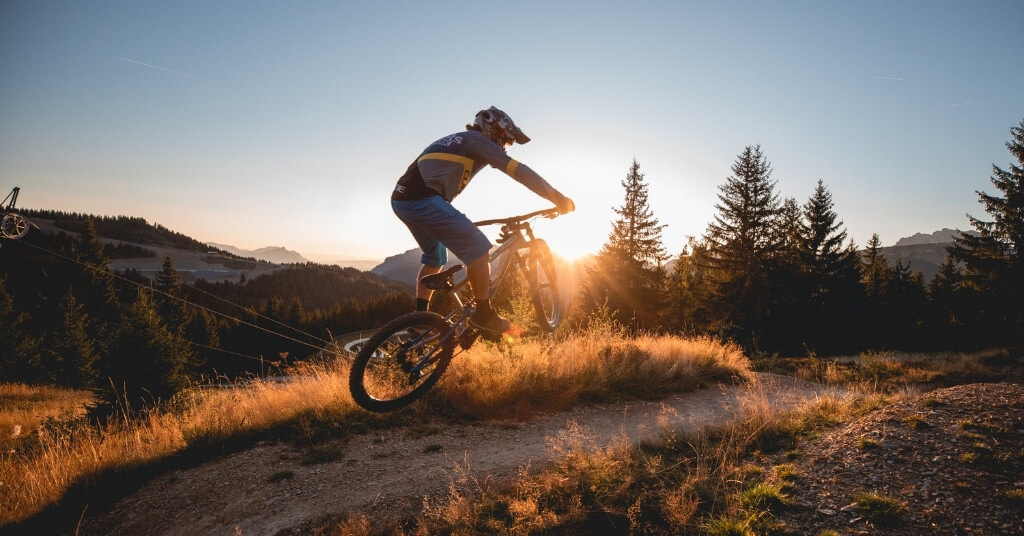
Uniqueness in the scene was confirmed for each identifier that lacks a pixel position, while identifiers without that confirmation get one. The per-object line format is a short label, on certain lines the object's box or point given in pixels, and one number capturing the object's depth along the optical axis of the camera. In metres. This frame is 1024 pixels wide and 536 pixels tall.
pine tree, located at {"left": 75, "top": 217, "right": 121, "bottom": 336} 46.97
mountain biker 4.46
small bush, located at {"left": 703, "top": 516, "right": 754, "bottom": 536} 3.19
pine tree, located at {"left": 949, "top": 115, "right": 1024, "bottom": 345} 26.66
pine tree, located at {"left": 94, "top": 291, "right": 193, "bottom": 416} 13.77
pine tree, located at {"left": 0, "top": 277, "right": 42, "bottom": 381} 33.34
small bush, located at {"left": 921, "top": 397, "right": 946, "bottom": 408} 5.16
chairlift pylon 19.64
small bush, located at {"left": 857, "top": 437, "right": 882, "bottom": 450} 4.29
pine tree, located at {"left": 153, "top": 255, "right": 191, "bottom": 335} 51.12
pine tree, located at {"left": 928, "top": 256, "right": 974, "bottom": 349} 36.16
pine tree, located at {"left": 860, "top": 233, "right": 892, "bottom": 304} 39.33
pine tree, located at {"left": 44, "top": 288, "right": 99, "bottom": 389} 33.69
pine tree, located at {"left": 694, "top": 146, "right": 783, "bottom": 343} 29.38
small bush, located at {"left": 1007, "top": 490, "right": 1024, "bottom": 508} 3.16
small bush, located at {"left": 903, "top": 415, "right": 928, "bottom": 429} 4.55
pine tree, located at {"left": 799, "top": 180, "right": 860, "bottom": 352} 32.72
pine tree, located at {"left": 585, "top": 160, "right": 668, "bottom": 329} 31.50
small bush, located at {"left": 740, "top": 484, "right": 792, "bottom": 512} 3.55
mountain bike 4.95
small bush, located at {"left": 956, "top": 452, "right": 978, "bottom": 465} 3.76
